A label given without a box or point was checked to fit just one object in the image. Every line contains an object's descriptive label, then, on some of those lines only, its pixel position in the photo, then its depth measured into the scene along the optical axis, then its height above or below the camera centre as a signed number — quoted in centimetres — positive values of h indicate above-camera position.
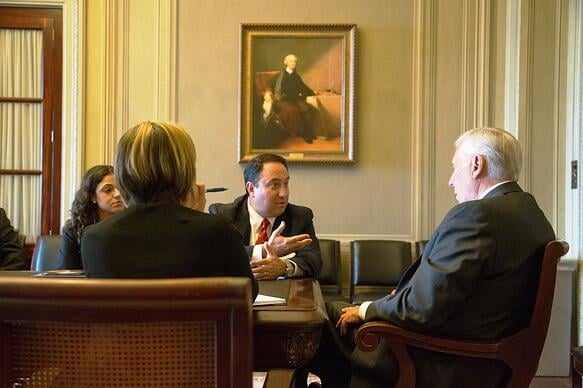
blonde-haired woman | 141 -11
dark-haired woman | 309 -9
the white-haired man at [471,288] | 193 -35
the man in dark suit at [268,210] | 304 -14
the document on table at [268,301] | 187 -39
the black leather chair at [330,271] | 434 -65
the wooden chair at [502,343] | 193 -54
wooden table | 168 -45
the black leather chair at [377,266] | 441 -62
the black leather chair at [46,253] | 374 -47
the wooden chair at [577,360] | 269 -83
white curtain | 471 +46
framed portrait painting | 465 +77
